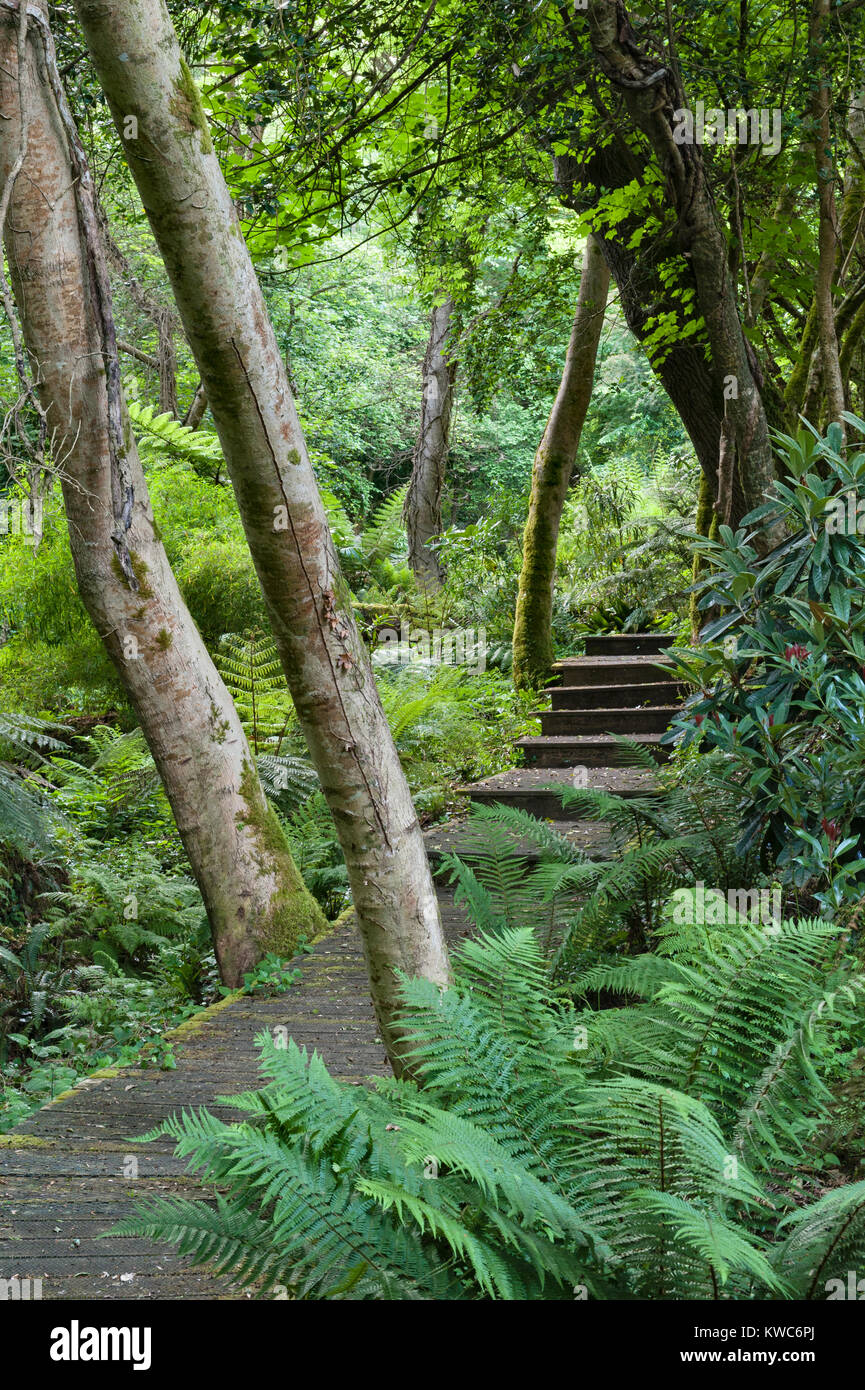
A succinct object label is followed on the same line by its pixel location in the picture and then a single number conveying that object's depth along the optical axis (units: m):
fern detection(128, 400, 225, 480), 11.90
